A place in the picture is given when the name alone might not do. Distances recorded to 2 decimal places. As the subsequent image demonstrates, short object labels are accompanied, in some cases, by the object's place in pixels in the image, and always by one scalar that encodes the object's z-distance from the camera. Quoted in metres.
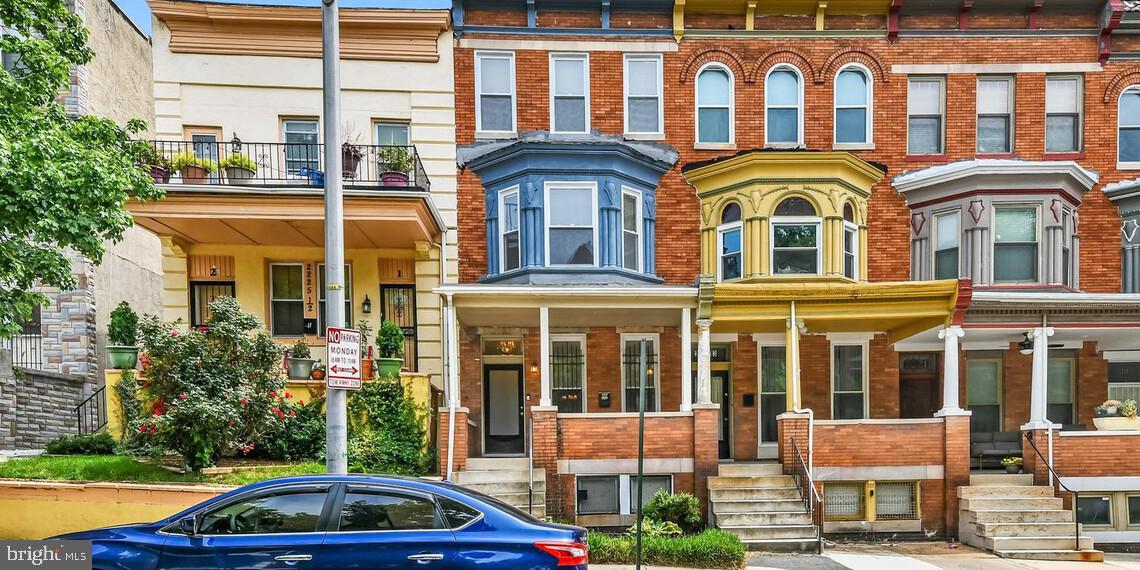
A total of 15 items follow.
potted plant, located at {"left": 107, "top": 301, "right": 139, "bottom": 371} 11.84
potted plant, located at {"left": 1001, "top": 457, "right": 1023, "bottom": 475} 12.39
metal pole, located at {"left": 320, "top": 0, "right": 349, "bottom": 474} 6.85
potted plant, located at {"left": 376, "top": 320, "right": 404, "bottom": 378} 12.23
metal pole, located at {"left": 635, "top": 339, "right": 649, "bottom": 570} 7.20
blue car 5.54
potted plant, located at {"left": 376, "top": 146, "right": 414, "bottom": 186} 12.80
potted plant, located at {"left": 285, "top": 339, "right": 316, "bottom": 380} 12.17
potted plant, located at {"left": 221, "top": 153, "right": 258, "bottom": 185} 12.60
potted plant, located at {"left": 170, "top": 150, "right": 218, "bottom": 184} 12.43
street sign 6.67
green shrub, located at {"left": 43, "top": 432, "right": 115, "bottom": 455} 11.46
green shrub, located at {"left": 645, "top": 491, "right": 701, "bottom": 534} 10.82
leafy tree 7.68
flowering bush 9.33
